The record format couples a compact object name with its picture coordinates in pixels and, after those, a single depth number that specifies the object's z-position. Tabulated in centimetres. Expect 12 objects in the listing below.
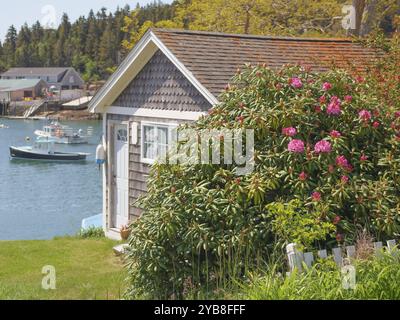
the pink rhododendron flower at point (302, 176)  762
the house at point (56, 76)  12719
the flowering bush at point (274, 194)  748
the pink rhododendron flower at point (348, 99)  846
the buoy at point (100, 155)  1558
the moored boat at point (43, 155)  5394
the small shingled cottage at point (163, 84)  1276
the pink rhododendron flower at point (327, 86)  855
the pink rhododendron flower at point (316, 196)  750
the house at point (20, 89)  11731
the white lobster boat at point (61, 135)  6625
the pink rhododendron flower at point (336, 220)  745
